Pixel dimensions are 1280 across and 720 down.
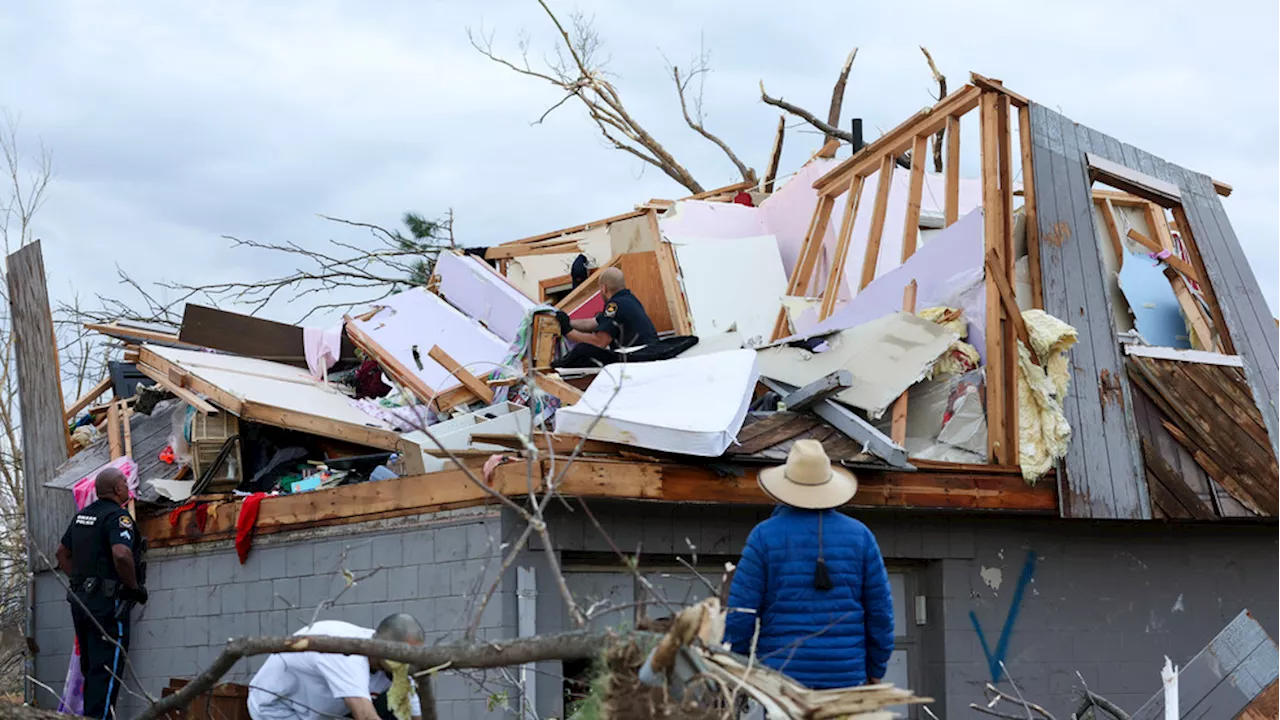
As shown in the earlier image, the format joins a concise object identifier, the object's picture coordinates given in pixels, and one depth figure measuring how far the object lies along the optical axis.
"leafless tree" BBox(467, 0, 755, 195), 19.11
